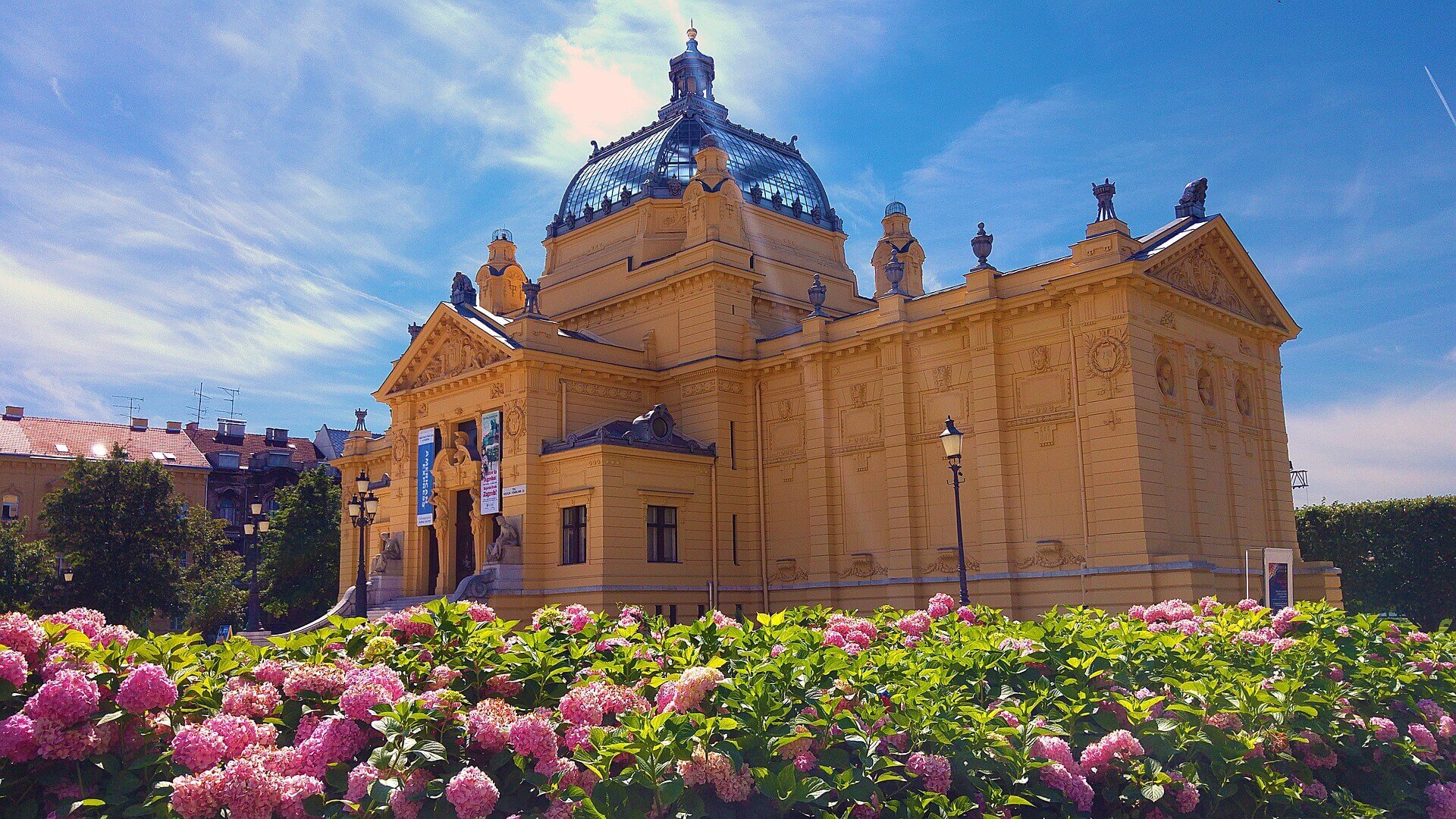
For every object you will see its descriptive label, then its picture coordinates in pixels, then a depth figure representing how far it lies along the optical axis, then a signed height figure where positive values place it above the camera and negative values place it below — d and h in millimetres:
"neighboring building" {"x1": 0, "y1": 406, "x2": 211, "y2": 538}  67562 +7822
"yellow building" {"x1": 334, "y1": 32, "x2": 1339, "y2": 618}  29000 +4297
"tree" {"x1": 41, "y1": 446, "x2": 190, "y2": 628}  49281 +1582
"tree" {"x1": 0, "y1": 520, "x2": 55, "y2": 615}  49906 +50
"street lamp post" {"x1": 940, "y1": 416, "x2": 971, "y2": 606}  22891 +2151
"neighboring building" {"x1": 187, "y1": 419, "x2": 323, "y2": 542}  77188 +7415
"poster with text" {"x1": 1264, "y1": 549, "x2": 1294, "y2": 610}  22625 -716
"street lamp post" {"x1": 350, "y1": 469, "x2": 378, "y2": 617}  29922 +1557
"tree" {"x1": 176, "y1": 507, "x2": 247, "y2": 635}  53031 -398
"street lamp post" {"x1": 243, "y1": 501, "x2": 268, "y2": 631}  36781 -872
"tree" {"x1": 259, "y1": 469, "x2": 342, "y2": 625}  62000 +750
